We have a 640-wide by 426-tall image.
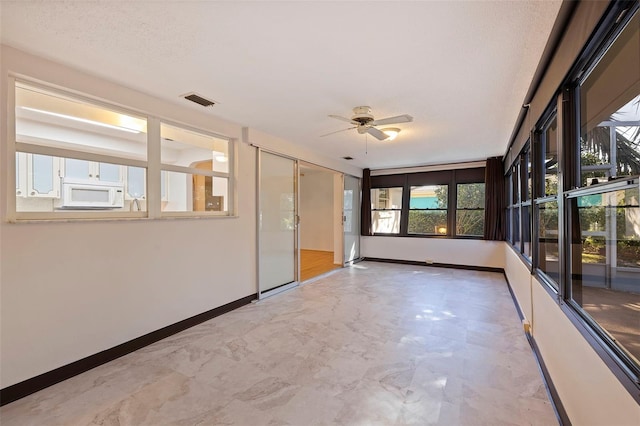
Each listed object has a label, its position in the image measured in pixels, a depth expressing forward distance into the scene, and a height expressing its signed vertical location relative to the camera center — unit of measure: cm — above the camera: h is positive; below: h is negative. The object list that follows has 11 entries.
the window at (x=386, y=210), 708 +11
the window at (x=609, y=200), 115 +7
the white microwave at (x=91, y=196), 234 +16
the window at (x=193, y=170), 305 +51
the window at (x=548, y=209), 210 +5
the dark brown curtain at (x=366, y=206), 716 +21
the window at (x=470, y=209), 616 +12
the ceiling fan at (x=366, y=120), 288 +101
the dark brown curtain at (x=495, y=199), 565 +32
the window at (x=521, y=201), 337 +18
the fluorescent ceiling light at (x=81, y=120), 222 +81
